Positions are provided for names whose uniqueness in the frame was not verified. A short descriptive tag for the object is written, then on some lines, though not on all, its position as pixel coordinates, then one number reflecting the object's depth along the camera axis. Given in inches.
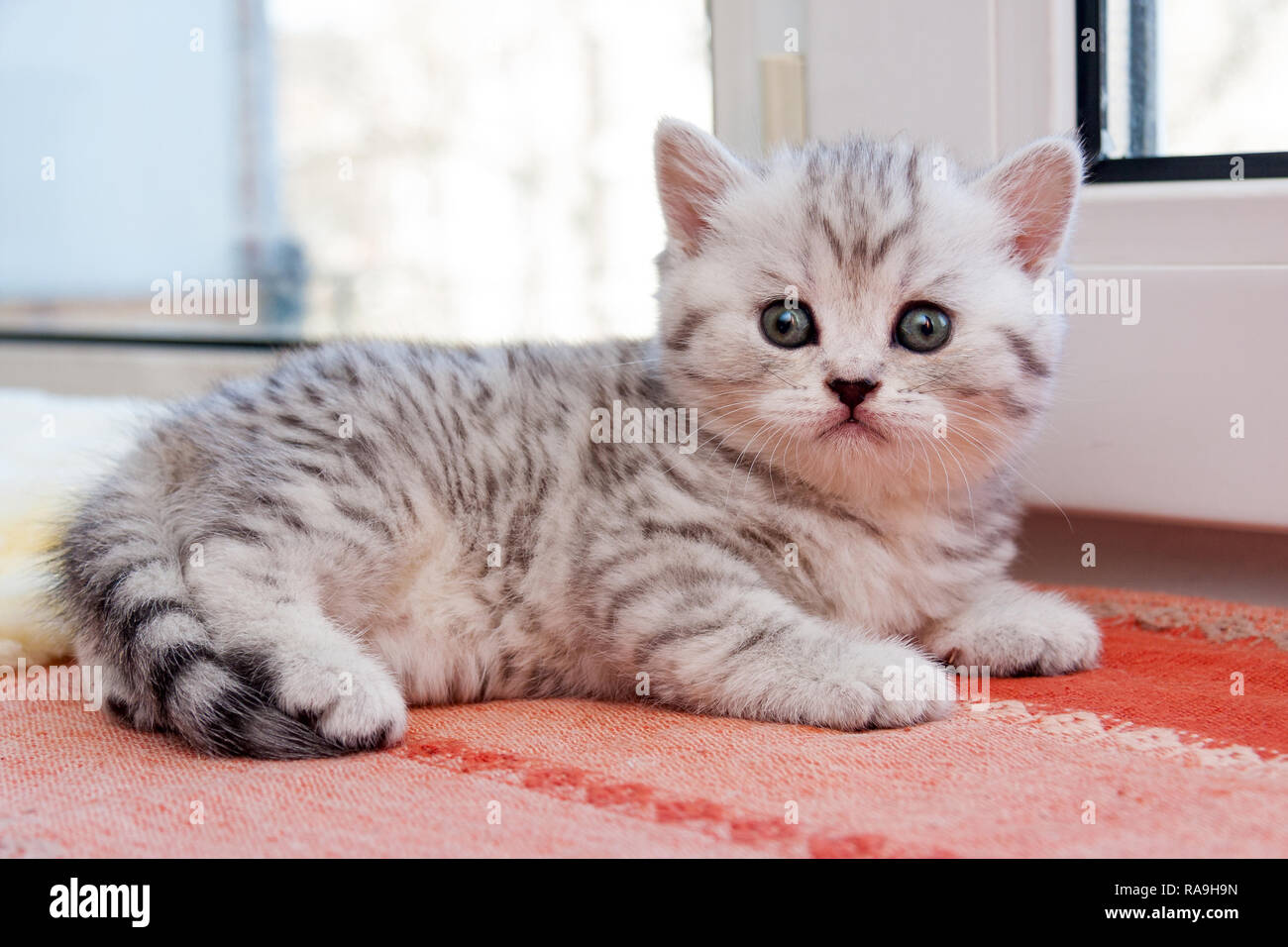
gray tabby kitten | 16.5
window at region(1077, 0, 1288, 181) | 18.9
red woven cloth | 14.1
